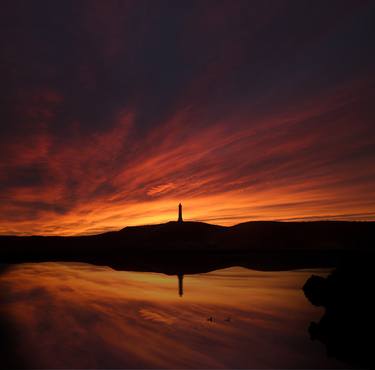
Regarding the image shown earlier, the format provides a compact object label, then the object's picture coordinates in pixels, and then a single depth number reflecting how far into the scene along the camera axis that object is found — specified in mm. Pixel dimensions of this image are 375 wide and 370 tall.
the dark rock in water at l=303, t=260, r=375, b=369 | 8266
